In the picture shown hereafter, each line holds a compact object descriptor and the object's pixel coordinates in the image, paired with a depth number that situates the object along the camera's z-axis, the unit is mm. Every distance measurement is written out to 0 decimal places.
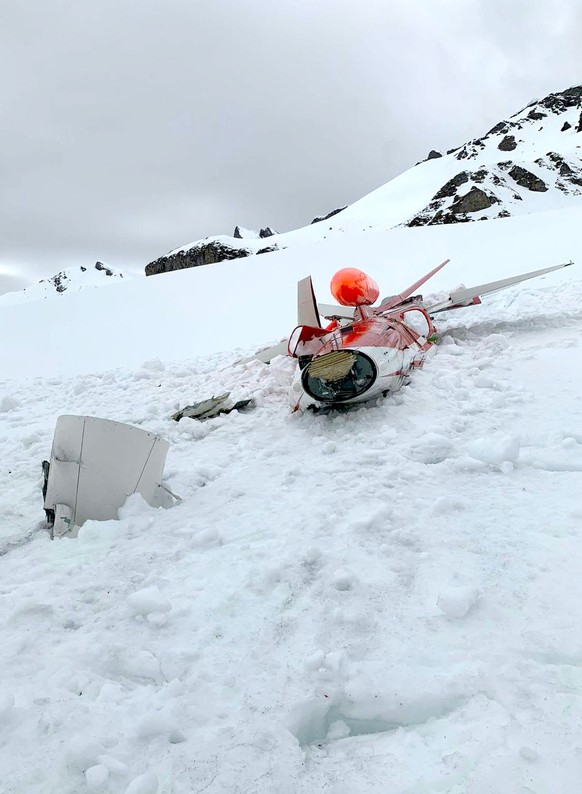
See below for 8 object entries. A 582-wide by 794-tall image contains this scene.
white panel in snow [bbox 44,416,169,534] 3246
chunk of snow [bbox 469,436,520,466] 3758
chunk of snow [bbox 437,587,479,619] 2316
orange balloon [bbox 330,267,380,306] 7273
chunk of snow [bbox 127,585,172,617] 2492
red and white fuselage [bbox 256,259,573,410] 4969
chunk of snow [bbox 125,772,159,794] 1599
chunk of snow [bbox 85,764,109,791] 1621
